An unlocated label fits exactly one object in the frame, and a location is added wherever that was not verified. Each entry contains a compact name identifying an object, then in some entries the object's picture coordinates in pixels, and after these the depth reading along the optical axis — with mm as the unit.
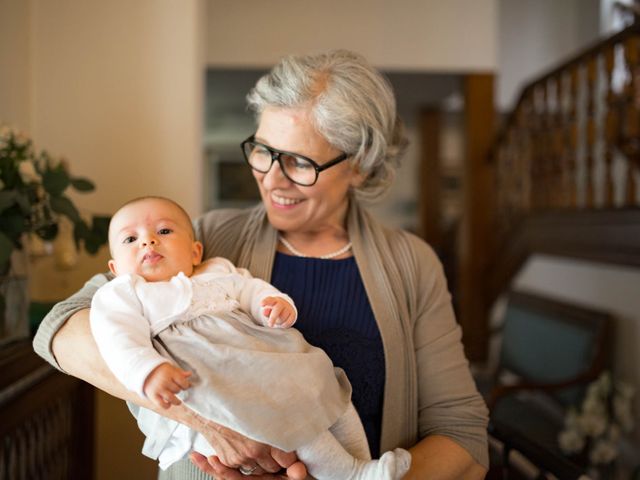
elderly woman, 1394
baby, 1082
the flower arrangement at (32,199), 1628
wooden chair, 3533
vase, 1686
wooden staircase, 3492
